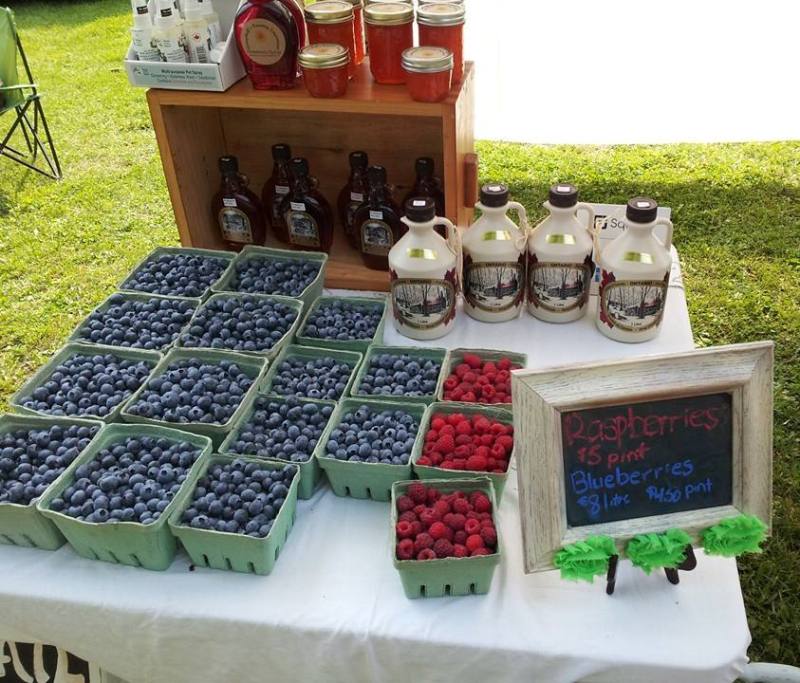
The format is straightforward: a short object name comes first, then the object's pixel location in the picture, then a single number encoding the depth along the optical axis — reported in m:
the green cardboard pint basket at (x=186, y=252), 1.65
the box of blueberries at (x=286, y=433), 1.17
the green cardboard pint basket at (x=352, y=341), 1.41
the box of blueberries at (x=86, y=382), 1.27
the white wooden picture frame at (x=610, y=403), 0.94
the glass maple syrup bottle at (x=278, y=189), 1.68
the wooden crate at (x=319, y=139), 1.48
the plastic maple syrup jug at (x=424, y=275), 1.38
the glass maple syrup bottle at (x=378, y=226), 1.65
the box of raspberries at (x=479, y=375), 1.26
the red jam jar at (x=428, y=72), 1.35
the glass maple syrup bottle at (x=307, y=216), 1.72
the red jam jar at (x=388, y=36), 1.43
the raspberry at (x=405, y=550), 0.99
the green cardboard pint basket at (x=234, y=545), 1.02
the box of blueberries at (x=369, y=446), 1.12
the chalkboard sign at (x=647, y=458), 0.96
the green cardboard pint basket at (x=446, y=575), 0.96
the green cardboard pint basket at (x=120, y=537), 1.03
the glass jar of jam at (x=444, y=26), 1.42
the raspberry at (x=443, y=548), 0.98
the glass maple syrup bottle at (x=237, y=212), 1.76
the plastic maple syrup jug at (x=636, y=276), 1.32
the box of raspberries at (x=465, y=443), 1.10
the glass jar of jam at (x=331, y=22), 1.46
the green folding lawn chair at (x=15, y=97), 3.73
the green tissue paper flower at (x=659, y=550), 0.96
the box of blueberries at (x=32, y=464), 1.09
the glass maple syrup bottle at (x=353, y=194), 1.65
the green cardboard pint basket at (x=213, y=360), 1.21
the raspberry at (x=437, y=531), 1.00
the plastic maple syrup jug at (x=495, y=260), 1.42
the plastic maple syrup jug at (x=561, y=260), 1.39
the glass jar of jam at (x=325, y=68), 1.41
